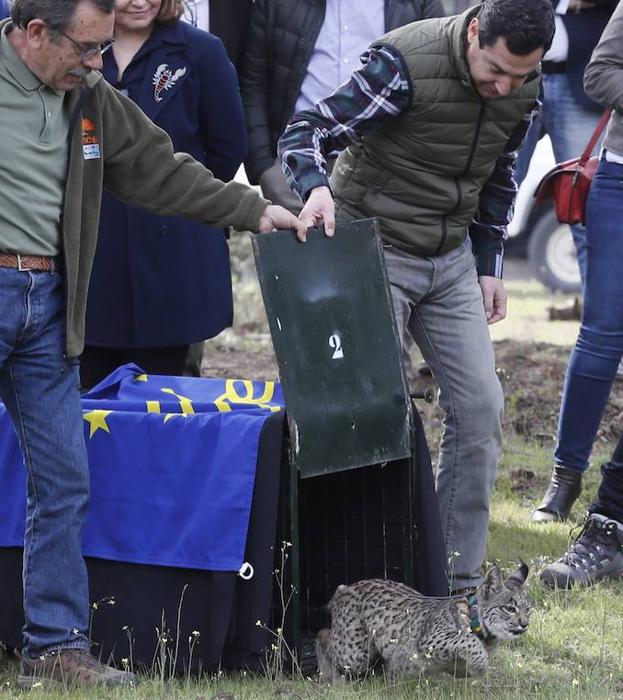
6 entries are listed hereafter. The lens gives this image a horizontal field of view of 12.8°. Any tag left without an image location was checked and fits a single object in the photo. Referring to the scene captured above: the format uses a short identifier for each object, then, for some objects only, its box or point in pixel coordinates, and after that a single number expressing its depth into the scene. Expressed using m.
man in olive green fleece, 7.59
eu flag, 8.07
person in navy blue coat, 10.04
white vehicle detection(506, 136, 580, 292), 23.87
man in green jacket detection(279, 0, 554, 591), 8.90
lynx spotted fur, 8.09
